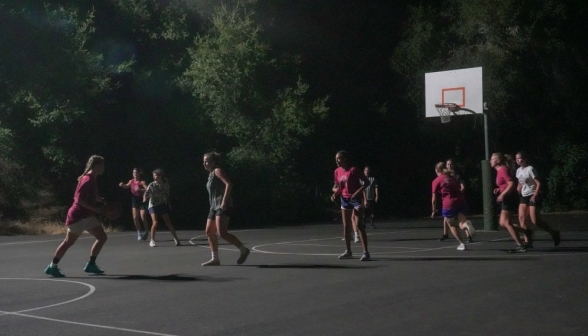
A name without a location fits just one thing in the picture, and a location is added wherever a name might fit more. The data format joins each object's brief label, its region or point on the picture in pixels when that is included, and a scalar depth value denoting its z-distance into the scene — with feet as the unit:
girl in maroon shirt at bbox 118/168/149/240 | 69.46
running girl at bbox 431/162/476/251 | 54.95
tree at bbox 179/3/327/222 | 107.76
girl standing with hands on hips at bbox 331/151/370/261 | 47.93
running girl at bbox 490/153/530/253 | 50.93
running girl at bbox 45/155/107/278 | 41.75
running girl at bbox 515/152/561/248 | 51.70
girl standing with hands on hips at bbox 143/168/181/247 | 63.46
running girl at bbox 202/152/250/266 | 45.65
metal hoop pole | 77.63
